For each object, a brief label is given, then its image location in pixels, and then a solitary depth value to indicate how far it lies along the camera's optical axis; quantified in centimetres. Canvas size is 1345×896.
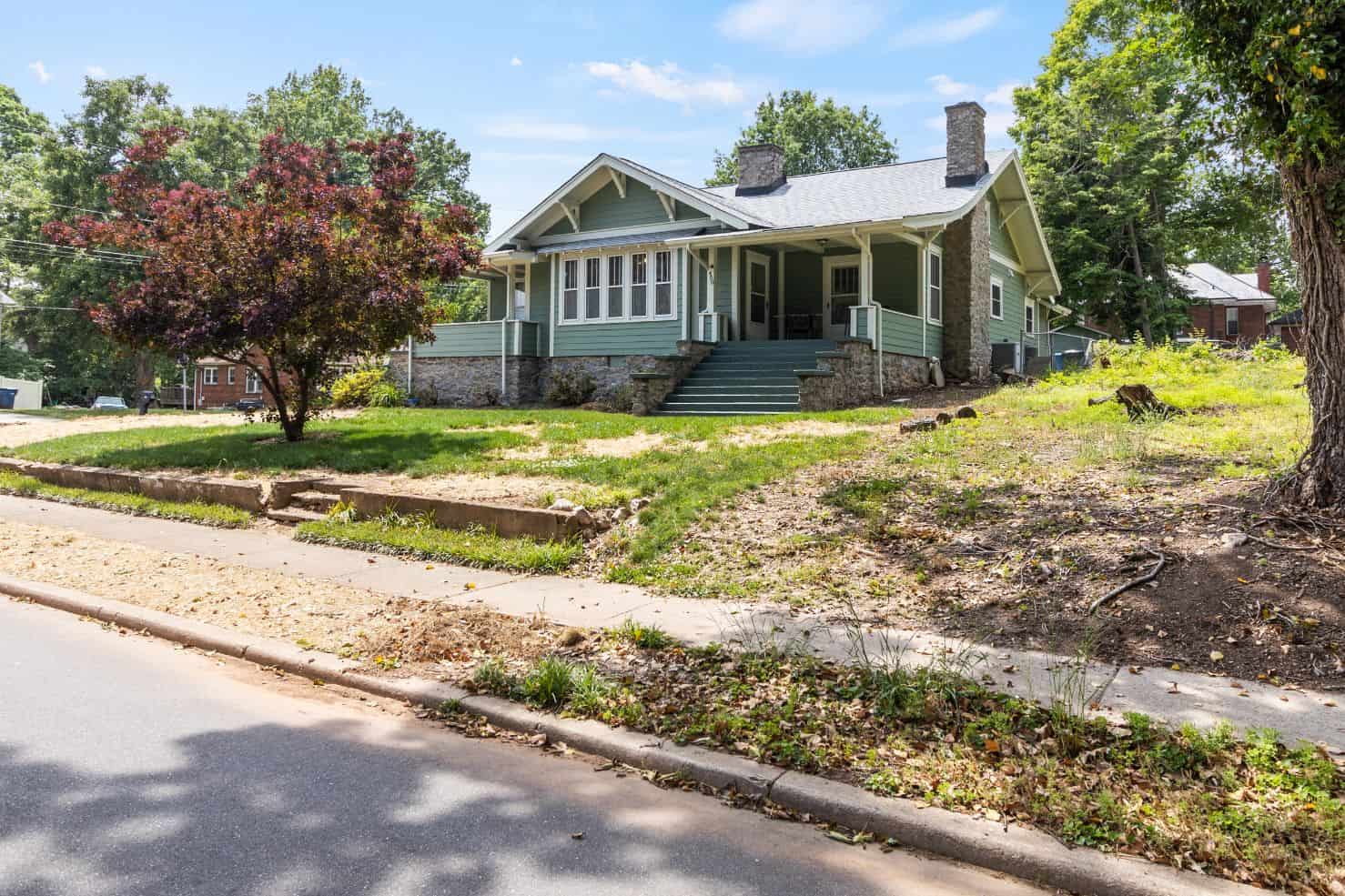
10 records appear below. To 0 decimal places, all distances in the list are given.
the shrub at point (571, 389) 2185
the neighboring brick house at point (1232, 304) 5350
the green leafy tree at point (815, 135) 5656
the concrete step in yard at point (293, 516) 1007
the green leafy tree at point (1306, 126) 572
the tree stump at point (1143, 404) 1168
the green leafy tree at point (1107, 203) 3269
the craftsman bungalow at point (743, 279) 2038
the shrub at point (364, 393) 2309
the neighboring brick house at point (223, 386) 5394
